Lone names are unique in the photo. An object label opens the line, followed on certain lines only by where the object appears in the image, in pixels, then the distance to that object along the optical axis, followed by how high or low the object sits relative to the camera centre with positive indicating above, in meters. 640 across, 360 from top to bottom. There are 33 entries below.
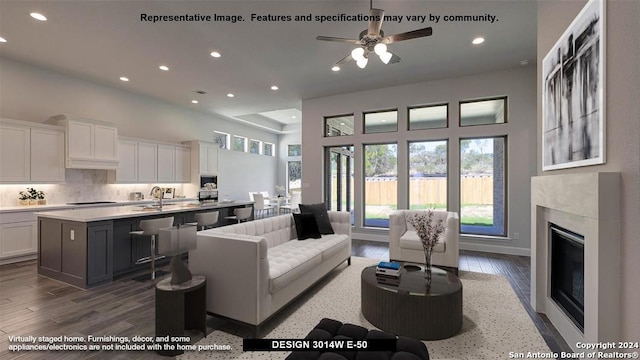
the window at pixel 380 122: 6.23 +1.39
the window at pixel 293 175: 12.20 +0.22
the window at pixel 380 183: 6.31 -0.07
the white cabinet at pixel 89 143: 5.10 +0.73
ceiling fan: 2.68 +1.50
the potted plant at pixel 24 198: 4.76 -0.34
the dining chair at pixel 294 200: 9.30 -0.71
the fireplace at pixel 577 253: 1.67 -0.56
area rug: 2.13 -1.35
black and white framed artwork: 1.83 +0.69
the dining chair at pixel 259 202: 8.95 -0.75
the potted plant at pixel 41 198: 4.94 -0.36
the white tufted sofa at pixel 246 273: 2.27 -0.87
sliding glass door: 6.99 +0.05
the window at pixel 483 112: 5.34 +1.41
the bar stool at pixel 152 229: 3.61 -0.68
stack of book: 2.59 -0.94
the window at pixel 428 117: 5.79 +1.40
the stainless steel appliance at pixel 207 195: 5.40 -0.32
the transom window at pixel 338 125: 6.69 +1.39
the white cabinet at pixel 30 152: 4.42 +0.46
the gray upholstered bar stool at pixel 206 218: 4.45 -0.65
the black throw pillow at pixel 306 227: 3.95 -0.69
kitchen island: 3.36 -0.88
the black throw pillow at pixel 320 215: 4.17 -0.56
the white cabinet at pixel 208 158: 7.81 +0.64
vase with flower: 2.71 -0.62
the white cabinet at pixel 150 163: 6.15 +0.42
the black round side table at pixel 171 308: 2.09 -1.01
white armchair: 3.85 -0.92
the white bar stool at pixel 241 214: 5.08 -0.66
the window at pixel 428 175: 5.82 +0.12
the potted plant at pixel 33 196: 4.85 -0.31
